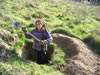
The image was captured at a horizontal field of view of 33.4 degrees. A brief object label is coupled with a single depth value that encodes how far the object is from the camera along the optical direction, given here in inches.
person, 210.5
